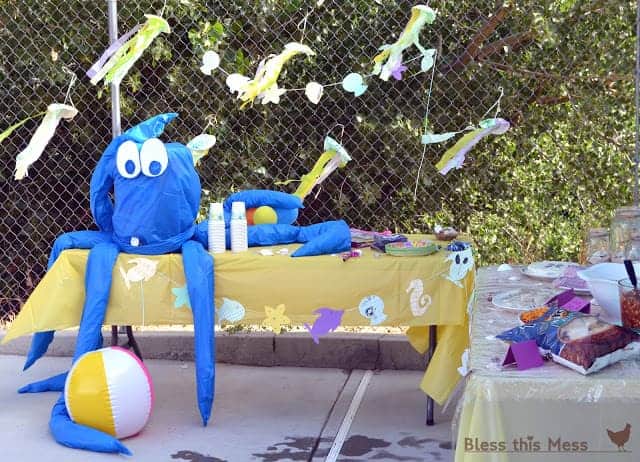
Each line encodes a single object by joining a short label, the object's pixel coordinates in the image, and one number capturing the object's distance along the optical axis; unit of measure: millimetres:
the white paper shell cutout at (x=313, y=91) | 4336
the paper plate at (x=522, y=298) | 2510
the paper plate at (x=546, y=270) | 2975
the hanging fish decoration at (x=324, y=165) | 4504
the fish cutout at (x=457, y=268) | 3688
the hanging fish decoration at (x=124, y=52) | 4199
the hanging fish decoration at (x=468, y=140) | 4094
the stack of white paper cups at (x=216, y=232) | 3879
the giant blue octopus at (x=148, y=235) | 3742
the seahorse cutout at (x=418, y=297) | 3723
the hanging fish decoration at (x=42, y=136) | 4156
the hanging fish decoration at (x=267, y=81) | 4215
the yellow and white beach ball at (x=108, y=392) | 3582
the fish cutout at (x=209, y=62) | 4262
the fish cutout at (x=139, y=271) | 3842
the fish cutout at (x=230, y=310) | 3834
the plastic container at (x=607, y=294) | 2223
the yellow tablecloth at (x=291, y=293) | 3717
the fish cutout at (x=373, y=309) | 3740
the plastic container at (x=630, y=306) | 2094
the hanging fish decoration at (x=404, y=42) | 4021
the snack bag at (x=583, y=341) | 1882
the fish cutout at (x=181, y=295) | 3834
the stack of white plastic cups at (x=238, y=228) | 3900
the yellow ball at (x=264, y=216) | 4180
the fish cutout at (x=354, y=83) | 4180
